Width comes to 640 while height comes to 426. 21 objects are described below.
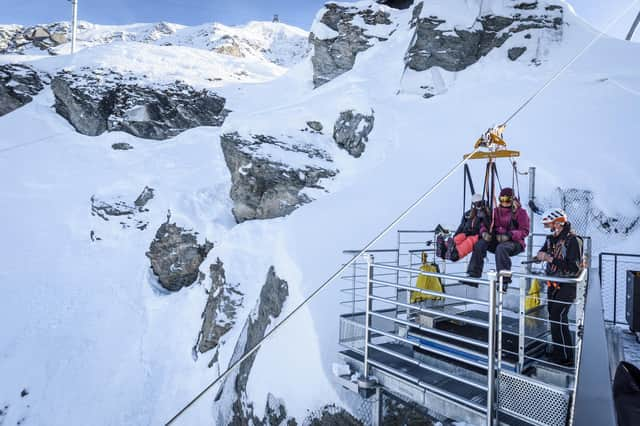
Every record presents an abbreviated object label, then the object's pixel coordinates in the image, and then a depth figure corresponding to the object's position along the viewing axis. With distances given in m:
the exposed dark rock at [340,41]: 28.52
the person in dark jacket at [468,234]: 5.83
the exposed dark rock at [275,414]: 6.32
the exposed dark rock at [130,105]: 29.88
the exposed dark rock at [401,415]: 4.85
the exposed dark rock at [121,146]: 27.97
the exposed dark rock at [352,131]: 16.91
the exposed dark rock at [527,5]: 21.11
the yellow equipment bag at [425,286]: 5.89
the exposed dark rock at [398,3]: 29.70
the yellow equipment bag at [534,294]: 5.44
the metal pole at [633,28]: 10.89
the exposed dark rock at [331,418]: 5.45
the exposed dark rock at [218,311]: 11.81
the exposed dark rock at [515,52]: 20.47
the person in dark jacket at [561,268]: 4.27
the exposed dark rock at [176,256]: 17.25
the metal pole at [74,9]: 40.81
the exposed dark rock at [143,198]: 21.53
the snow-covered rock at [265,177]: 15.06
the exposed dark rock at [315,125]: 17.27
